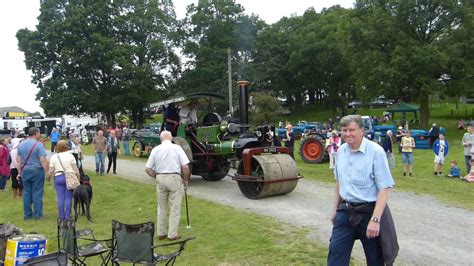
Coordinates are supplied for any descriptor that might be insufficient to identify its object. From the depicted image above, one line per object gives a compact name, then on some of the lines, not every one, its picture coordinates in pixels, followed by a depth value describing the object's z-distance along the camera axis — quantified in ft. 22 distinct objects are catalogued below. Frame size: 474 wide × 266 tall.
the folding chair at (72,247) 16.15
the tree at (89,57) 125.39
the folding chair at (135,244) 14.88
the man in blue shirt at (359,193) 12.00
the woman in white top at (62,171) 25.57
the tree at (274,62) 156.35
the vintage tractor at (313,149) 55.36
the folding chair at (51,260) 13.44
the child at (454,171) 43.75
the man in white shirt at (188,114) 40.75
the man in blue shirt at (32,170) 27.37
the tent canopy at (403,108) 113.80
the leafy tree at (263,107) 130.93
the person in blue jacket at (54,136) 65.25
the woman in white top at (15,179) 36.88
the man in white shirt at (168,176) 21.65
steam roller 30.99
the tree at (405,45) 90.02
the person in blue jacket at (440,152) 44.91
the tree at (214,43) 147.13
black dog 26.61
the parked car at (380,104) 179.32
